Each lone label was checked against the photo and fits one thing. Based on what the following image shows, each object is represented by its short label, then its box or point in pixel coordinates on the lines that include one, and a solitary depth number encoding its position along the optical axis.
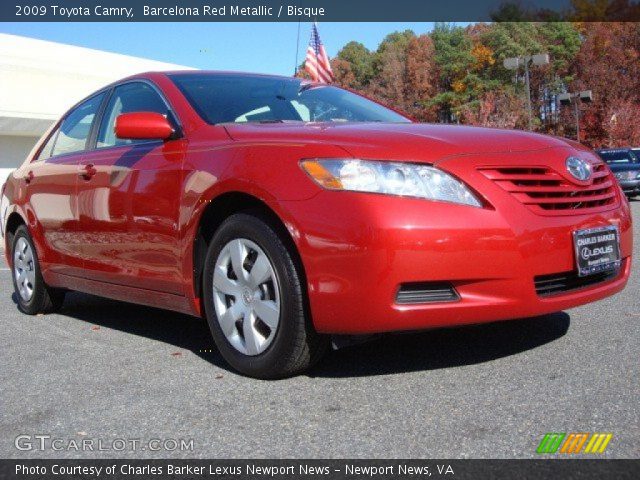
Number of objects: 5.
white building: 24.88
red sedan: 3.09
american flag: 18.28
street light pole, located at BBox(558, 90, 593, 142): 26.12
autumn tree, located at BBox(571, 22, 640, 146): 50.78
